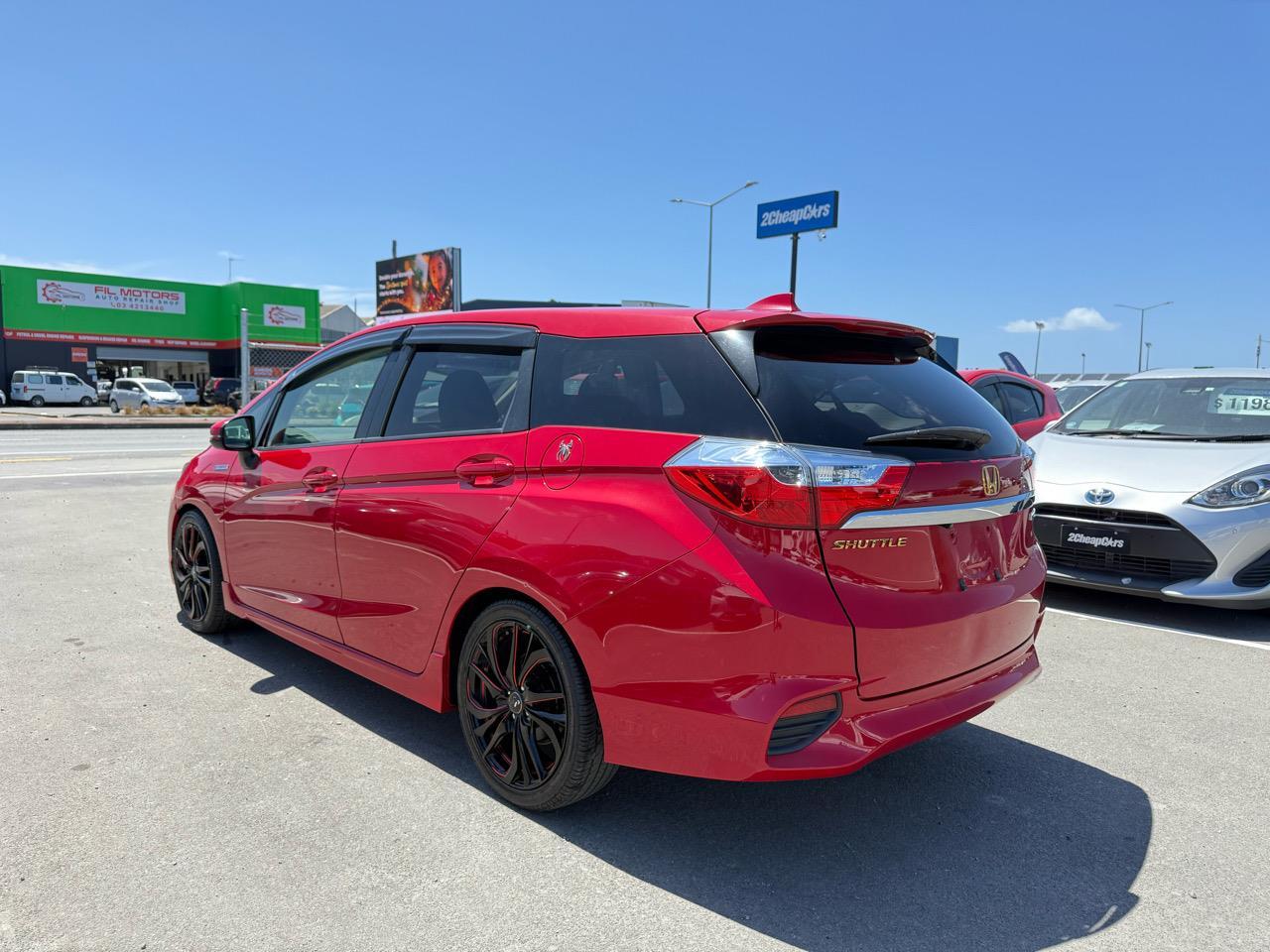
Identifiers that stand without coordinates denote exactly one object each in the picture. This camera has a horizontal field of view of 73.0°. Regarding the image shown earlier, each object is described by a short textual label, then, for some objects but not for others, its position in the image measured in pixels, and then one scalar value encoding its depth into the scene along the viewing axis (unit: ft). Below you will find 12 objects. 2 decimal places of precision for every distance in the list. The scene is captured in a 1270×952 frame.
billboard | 129.70
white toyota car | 16.71
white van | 123.24
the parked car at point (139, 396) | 120.26
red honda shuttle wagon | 7.86
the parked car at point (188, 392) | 135.74
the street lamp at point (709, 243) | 107.14
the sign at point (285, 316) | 152.15
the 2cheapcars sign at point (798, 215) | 82.53
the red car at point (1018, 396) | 28.07
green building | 133.18
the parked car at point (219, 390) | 130.41
